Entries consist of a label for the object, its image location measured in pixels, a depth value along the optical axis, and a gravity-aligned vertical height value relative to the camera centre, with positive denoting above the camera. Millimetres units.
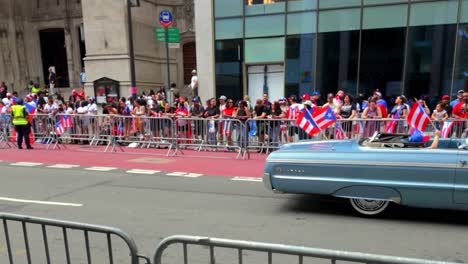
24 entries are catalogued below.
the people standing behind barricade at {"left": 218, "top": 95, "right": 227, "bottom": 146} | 10891 -1552
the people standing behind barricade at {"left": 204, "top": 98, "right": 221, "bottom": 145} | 10945 -1147
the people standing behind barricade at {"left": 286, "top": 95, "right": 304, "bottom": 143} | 10328 -1072
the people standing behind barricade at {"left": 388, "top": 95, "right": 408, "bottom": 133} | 9477 -1011
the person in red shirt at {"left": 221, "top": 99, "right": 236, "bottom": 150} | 10779 -1414
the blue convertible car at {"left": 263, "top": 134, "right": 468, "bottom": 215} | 4961 -1359
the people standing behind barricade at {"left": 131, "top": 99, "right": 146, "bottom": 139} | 11820 -1221
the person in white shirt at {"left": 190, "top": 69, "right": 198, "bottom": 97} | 19031 -201
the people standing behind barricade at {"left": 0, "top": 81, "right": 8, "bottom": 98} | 22297 -473
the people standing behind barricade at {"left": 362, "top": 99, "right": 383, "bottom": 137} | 9773 -1060
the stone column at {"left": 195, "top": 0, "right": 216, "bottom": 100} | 18312 +1812
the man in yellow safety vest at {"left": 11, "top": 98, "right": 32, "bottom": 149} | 12180 -1249
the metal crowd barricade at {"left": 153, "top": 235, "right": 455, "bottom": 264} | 2117 -1072
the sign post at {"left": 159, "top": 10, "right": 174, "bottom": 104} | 15305 +2687
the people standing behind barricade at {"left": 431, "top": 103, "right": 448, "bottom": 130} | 10412 -1016
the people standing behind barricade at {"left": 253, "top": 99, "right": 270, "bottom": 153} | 10562 -1217
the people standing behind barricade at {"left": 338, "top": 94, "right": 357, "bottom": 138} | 9992 -1033
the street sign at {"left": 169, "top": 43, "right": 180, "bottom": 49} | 14820 +1496
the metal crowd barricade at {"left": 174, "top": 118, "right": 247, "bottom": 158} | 10680 -1631
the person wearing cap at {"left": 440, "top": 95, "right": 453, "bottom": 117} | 10773 -853
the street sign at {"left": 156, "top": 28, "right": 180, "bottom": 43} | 14922 +1966
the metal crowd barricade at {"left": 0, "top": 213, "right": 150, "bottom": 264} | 2746 -2054
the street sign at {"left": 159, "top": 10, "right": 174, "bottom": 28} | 15354 +2695
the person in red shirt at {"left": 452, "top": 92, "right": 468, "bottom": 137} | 10164 -886
